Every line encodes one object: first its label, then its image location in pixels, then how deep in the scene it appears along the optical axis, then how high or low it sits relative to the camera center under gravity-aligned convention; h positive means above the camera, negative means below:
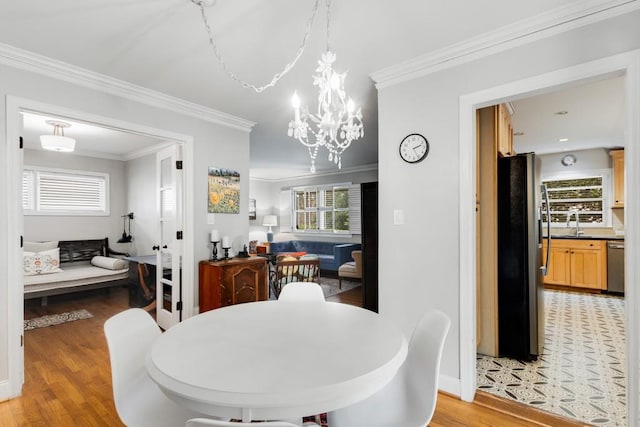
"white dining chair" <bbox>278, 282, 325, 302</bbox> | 2.27 -0.55
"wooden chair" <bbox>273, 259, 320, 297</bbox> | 4.80 -0.85
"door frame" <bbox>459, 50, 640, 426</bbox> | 1.74 +0.15
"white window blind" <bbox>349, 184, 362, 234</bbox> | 7.43 +0.11
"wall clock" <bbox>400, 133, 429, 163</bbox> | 2.50 +0.51
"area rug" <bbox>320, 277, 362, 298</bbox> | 5.62 -1.35
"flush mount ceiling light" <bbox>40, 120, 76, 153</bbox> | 3.83 +0.88
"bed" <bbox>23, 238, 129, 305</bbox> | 4.48 -0.79
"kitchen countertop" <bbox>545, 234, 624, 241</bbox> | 5.27 -0.42
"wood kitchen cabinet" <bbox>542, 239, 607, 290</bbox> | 5.30 -0.86
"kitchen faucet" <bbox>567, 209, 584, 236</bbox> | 5.98 -0.13
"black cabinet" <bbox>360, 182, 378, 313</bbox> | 3.63 -0.35
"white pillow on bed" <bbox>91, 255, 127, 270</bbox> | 5.09 -0.75
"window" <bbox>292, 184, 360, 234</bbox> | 7.53 +0.12
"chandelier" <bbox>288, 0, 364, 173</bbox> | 1.78 +0.62
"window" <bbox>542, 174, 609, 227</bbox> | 5.88 +0.25
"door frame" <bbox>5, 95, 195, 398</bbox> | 2.35 -0.10
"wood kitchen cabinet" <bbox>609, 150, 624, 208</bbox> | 5.52 +0.56
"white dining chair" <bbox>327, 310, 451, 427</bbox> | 1.31 -0.79
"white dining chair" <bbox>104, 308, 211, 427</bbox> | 1.30 -0.72
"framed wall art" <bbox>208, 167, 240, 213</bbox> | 3.73 +0.28
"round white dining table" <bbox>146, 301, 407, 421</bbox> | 0.96 -0.52
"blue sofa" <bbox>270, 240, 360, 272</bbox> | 6.74 -0.82
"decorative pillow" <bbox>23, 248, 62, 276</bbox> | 4.56 -0.66
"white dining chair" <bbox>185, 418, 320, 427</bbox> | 0.78 -0.50
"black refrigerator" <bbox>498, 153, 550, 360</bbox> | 2.86 -0.42
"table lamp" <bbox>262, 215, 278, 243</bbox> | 8.84 -0.18
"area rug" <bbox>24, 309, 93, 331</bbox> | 3.87 -1.28
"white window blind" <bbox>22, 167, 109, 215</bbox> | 5.20 +0.41
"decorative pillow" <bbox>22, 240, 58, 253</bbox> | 4.89 -0.45
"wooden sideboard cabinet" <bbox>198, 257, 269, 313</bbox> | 3.40 -0.73
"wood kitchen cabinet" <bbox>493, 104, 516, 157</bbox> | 3.01 +0.83
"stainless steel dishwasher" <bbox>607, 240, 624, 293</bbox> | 5.14 -0.87
